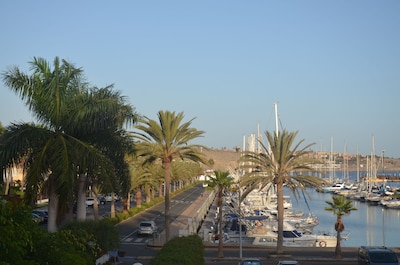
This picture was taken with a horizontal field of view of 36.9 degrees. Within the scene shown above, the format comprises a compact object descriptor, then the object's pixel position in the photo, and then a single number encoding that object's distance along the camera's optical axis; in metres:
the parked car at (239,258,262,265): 26.59
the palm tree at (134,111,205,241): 39.00
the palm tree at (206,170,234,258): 41.74
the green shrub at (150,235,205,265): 19.64
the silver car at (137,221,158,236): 47.47
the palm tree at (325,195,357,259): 37.94
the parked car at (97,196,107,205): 83.92
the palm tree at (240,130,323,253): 36.66
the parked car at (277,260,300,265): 25.79
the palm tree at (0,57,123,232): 23.91
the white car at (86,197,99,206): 78.21
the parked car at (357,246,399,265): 26.84
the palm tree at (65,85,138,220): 26.11
